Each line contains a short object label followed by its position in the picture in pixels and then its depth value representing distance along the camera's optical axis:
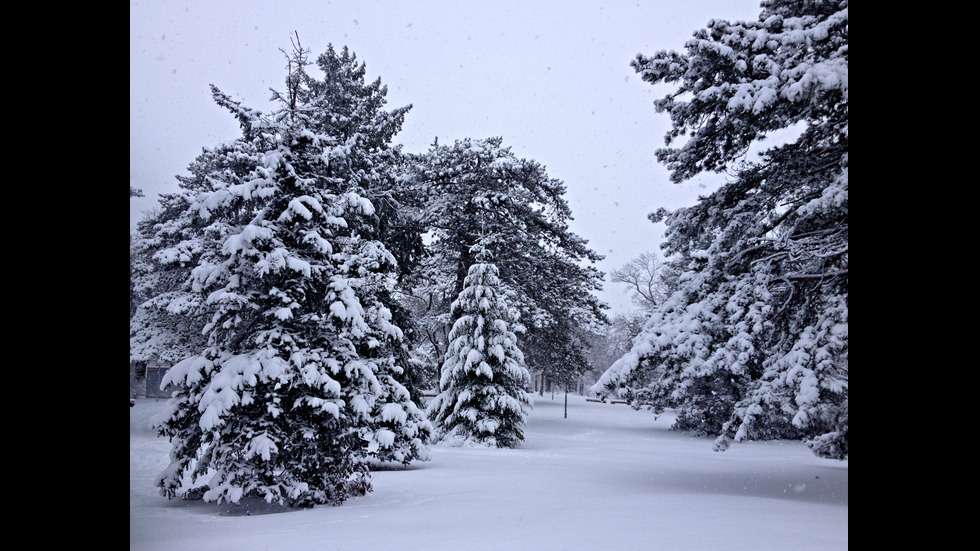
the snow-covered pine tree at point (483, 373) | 16.08
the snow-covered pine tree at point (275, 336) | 7.65
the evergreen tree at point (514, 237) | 18.97
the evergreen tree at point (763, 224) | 7.84
